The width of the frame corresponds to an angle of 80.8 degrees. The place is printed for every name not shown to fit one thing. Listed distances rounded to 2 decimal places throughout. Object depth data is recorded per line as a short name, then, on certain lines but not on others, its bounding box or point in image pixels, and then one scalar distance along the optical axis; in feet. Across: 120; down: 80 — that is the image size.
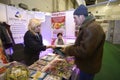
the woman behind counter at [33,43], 3.81
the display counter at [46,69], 1.91
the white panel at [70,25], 7.83
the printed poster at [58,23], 8.19
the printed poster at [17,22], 5.52
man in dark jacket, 2.37
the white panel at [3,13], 4.97
